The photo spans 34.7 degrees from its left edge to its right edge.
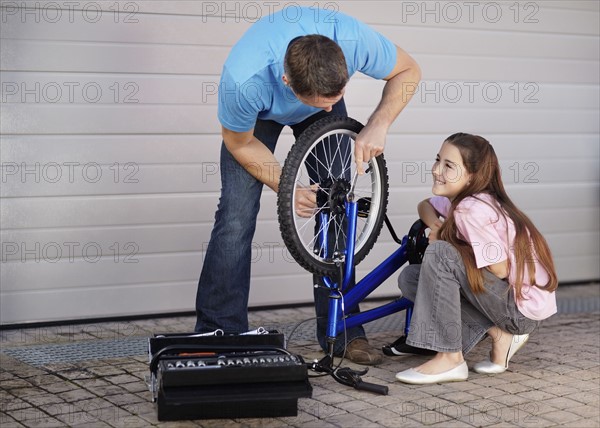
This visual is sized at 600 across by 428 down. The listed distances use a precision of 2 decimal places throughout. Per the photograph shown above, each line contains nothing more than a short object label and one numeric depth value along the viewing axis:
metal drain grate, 4.64
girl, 4.13
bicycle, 3.93
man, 3.61
